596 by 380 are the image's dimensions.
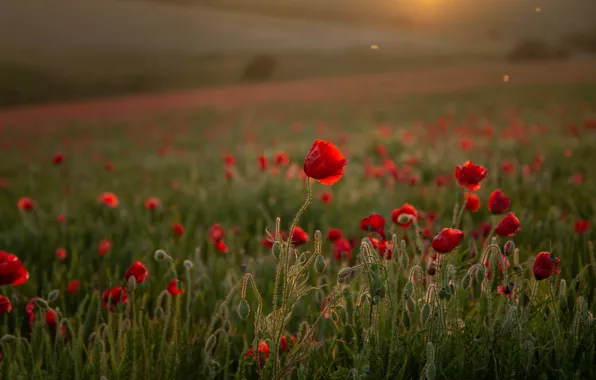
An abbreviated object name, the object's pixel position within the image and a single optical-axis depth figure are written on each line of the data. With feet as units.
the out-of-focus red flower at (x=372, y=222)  6.59
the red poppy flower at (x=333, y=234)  8.09
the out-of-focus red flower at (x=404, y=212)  6.77
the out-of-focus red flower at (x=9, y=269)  5.71
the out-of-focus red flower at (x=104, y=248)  9.78
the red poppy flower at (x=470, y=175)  6.56
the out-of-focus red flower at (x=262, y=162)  12.92
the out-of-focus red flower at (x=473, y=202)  7.59
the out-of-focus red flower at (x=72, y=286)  8.38
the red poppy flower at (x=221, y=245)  7.83
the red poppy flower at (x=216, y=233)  9.10
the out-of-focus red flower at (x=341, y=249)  7.84
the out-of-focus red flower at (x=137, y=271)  6.60
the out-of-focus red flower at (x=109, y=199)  11.38
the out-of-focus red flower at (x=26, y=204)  11.91
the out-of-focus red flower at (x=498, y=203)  6.93
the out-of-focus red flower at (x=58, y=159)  13.26
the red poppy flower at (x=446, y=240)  5.36
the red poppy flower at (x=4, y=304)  6.37
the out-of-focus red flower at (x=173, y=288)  6.59
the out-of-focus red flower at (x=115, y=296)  6.88
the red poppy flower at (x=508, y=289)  5.77
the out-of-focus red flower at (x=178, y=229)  10.30
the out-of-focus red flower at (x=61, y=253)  9.68
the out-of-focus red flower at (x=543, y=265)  5.50
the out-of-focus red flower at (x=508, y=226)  6.31
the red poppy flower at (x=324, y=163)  4.94
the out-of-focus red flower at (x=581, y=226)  9.12
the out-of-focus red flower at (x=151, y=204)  11.27
